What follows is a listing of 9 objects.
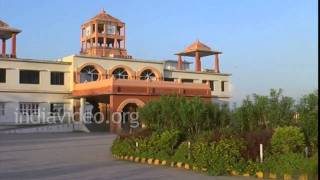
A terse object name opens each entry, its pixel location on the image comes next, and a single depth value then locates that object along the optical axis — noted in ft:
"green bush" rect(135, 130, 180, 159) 51.98
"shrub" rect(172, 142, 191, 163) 47.55
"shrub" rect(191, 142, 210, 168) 43.83
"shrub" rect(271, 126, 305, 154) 41.16
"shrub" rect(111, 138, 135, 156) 56.39
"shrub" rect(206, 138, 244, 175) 41.93
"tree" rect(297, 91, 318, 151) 42.06
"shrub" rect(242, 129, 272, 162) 42.70
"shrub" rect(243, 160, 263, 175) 40.57
